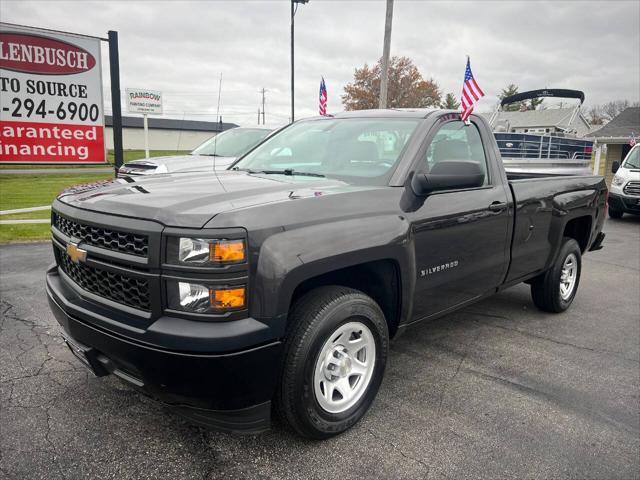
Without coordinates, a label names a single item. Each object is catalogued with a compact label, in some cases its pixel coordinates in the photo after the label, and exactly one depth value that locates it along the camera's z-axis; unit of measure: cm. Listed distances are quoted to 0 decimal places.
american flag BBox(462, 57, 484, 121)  467
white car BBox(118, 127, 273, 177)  818
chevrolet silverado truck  214
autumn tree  4662
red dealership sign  938
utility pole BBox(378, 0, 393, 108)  1550
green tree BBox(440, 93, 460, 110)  6524
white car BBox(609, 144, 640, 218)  1237
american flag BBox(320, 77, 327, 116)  764
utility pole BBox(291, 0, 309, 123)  1897
